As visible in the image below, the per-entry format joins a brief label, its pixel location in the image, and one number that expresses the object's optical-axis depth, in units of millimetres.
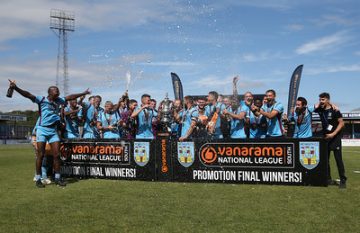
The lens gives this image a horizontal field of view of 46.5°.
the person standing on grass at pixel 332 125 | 8840
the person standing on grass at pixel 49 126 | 9422
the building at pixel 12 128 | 57766
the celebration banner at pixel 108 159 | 9949
